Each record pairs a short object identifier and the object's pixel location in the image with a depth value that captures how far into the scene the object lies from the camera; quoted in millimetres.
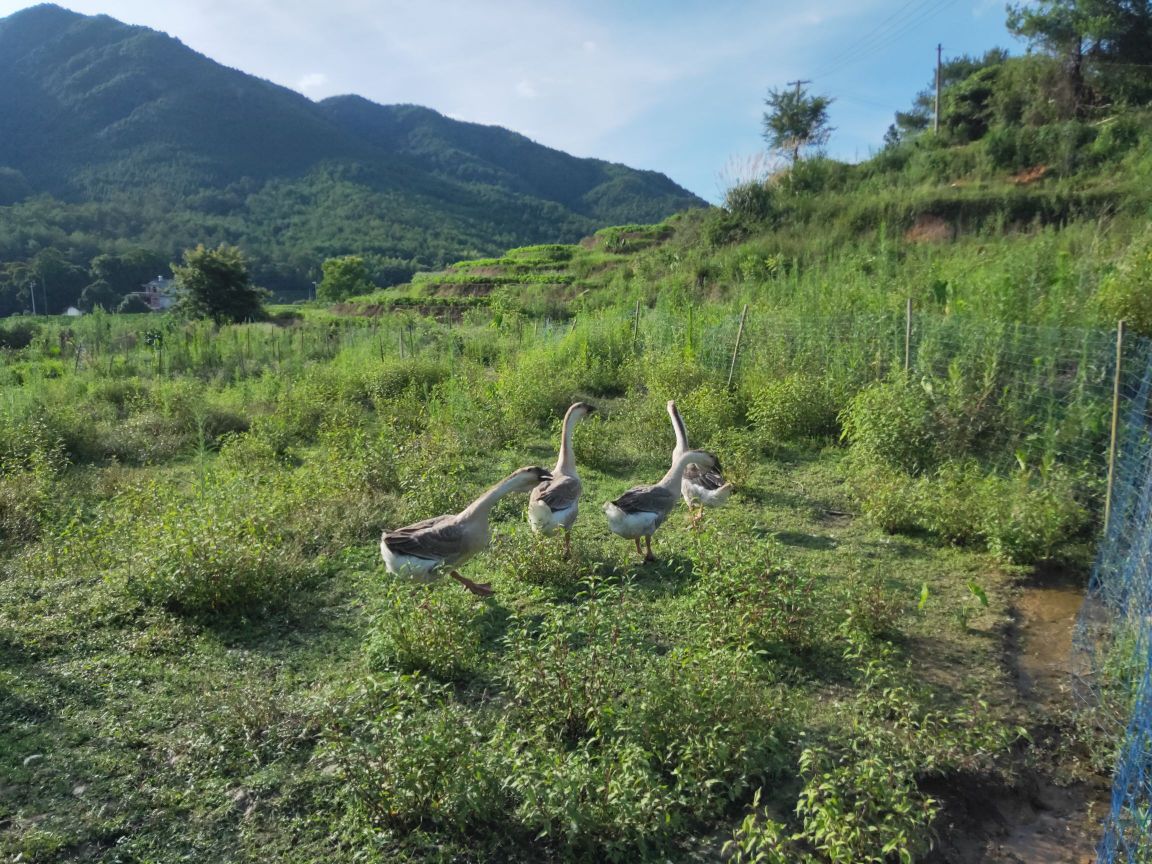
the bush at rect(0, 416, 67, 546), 6559
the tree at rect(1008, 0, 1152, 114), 20594
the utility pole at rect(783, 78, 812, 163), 28228
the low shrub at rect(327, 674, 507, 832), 3043
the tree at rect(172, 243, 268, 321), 25641
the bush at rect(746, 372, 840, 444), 9352
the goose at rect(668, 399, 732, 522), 6535
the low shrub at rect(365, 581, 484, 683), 4223
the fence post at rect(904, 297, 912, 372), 8808
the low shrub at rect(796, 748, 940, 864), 2768
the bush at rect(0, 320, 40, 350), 22016
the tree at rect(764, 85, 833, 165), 29906
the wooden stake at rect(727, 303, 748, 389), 11305
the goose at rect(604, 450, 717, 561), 5820
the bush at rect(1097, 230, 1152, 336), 7707
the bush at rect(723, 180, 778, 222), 21703
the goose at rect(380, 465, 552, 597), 5016
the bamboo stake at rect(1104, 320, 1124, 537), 5609
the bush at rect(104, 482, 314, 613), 4930
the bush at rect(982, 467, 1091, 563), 5711
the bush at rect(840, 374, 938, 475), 7695
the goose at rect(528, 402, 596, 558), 5816
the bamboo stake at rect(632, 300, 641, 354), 14228
